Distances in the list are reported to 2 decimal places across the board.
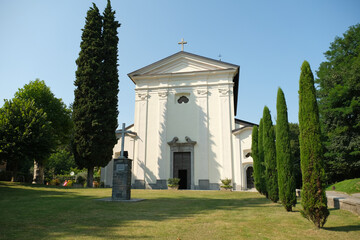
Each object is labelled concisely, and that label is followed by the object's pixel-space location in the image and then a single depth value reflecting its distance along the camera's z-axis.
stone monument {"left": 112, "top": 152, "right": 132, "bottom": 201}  11.73
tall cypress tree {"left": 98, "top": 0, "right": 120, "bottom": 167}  20.47
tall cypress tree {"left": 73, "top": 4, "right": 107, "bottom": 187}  19.86
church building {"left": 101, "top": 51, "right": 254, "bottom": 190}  23.66
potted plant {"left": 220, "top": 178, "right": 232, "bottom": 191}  22.15
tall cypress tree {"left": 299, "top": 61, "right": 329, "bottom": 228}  6.18
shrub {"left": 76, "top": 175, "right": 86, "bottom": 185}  24.47
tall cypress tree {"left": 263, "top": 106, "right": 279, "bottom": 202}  10.91
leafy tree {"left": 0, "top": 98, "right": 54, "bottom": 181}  18.17
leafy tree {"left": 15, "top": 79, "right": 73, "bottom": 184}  23.56
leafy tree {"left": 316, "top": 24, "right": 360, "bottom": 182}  21.73
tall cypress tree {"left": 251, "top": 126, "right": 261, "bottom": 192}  15.20
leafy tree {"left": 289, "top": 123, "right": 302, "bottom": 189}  29.79
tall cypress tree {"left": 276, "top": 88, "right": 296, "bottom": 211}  8.62
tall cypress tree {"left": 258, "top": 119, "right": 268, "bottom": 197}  13.93
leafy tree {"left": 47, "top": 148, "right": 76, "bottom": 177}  39.59
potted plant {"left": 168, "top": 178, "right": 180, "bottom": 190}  22.57
